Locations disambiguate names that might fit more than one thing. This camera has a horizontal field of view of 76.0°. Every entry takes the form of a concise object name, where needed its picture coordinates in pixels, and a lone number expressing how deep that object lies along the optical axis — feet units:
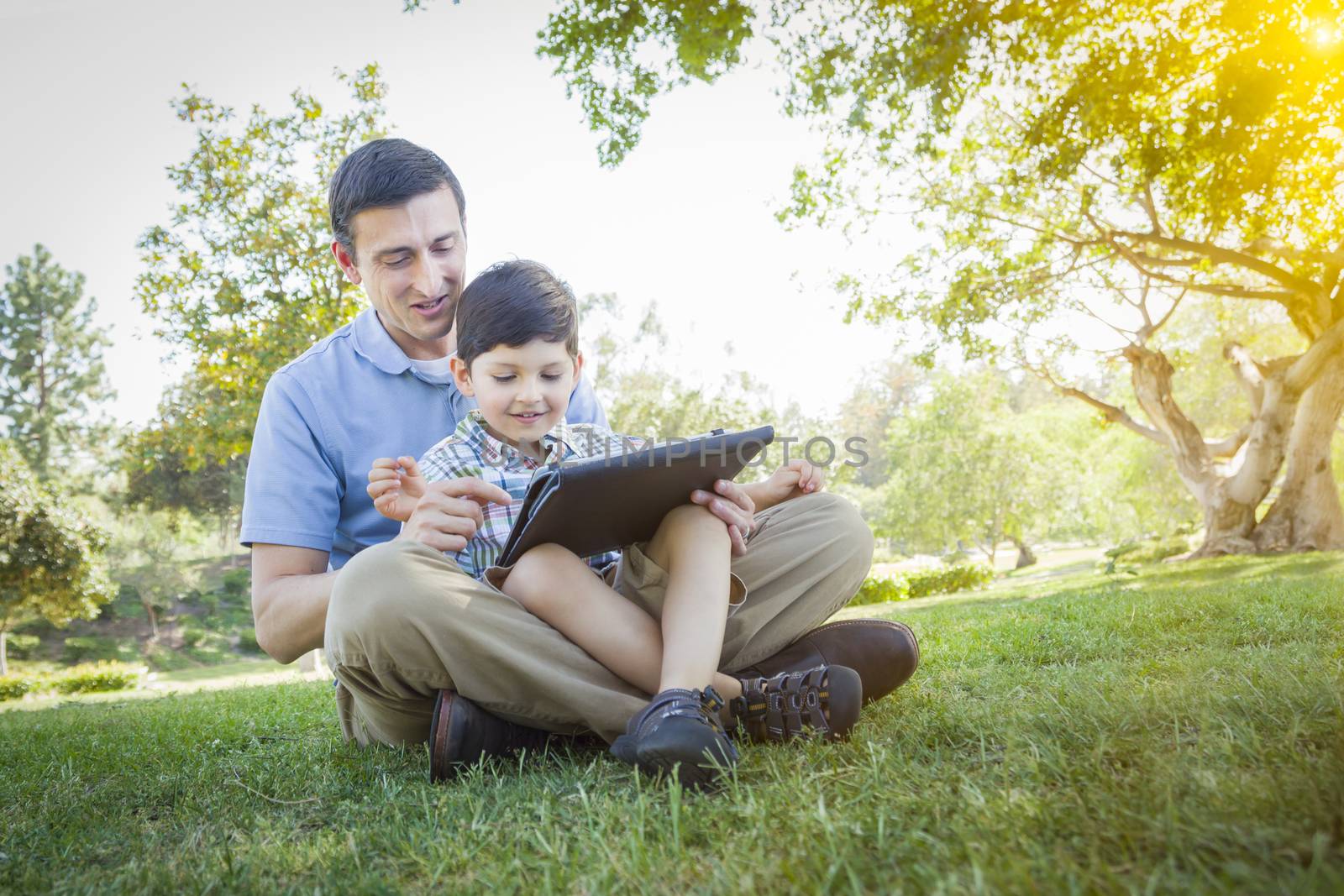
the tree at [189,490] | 85.87
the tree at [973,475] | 85.87
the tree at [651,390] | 82.38
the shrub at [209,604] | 89.04
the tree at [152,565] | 80.43
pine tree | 106.42
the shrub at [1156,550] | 52.34
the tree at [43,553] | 52.34
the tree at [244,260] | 36.45
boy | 6.11
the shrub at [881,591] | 58.44
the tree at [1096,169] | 20.45
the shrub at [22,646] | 74.90
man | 6.42
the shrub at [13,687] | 44.24
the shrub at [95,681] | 47.47
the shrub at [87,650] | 77.41
